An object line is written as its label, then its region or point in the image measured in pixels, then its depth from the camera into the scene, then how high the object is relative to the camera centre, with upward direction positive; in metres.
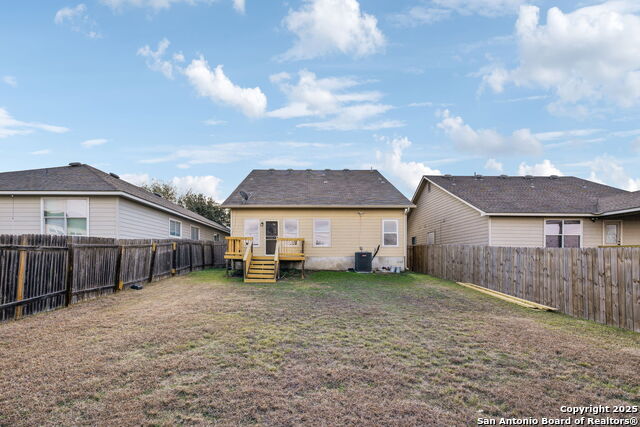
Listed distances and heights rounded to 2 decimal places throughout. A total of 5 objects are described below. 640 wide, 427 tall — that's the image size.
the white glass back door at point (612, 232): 14.84 -0.06
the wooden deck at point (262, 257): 13.23 -1.12
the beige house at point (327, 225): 15.88 +0.21
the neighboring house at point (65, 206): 12.74 +0.84
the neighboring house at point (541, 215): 14.41 +0.64
